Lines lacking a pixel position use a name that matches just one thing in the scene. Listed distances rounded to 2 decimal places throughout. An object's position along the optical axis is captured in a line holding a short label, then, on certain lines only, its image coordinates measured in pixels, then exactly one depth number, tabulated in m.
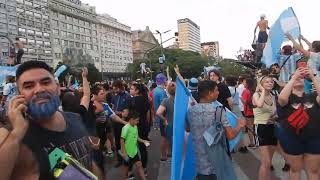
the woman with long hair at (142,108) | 4.45
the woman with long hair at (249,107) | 5.67
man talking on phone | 1.27
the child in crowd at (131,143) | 3.99
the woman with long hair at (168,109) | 4.79
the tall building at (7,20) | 53.69
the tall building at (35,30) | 61.48
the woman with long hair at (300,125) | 2.82
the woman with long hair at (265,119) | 3.36
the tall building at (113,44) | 83.02
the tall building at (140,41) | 100.16
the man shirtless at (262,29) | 7.63
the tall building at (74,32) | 68.26
